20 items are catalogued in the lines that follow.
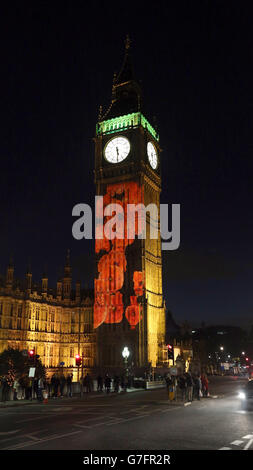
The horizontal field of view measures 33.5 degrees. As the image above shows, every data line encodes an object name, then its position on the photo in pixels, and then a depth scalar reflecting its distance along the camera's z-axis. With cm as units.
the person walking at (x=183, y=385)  2712
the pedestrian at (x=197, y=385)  2810
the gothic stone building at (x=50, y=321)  7062
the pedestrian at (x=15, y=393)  3017
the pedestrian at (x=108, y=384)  3691
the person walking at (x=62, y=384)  3405
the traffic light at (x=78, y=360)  3375
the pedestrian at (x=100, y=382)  4066
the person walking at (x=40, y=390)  2919
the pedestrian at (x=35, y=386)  3124
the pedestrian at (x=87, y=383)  3794
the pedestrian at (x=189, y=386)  2669
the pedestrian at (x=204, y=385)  3012
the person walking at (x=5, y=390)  2854
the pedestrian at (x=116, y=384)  3878
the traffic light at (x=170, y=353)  3082
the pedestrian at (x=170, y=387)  2673
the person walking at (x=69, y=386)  3359
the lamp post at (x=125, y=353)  4416
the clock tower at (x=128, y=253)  6538
